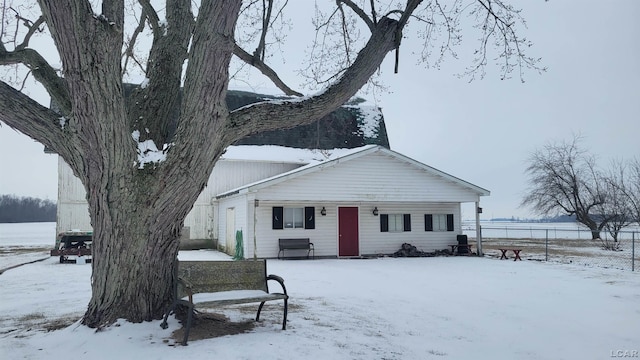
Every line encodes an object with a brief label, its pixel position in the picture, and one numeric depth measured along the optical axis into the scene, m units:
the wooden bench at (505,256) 18.21
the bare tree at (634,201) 26.22
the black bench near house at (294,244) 18.83
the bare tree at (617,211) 27.38
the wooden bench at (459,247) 21.33
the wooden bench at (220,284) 5.74
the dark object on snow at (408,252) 20.75
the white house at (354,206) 18.55
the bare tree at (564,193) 35.53
